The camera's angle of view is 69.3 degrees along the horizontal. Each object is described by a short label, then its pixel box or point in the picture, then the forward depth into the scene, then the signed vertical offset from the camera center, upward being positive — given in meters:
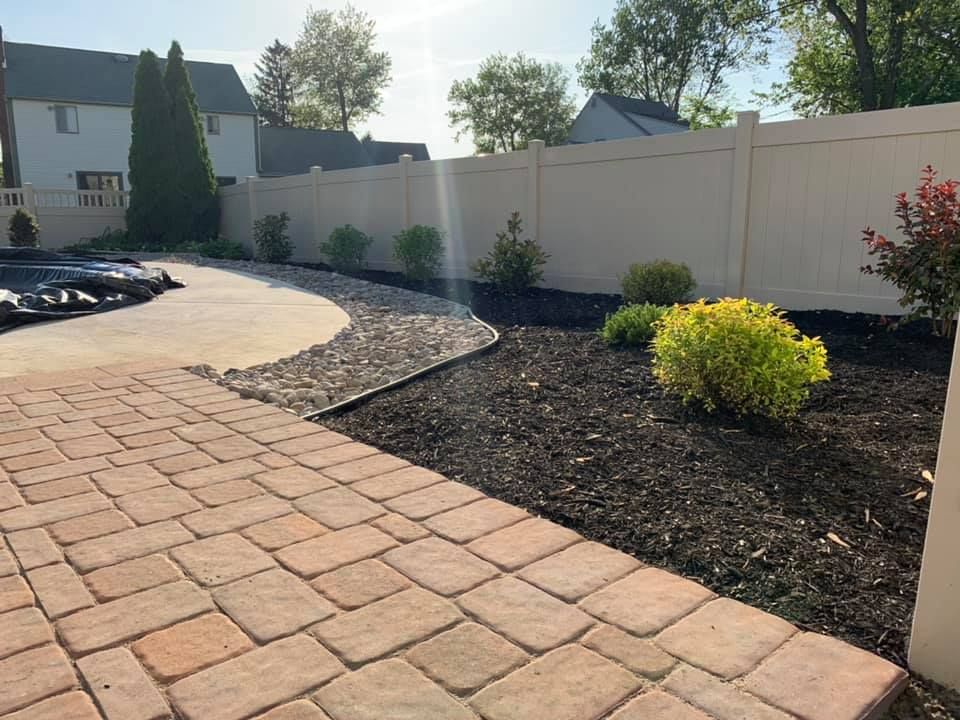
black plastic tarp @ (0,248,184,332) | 7.12 -0.74
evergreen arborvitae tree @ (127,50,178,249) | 18.34 +1.56
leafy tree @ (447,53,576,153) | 40.62 +7.36
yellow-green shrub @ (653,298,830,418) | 3.44 -0.66
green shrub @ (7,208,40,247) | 16.09 -0.17
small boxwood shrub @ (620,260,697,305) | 6.76 -0.55
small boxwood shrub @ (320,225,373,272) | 11.80 -0.40
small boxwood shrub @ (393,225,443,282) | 10.11 -0.38
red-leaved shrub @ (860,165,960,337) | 4.54 -0.20
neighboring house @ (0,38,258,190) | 25.62 +4.02
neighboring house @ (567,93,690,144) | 28.16 +4.34
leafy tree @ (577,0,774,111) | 35.44 +9.07
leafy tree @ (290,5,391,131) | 43.78 +10.08
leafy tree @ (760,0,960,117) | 19.52 +5.25
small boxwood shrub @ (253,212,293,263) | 14.11 -0.31
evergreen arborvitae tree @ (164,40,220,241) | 18.36 +1.48
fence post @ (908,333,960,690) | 1.70 -0.87
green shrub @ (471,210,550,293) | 8.63 -0.48
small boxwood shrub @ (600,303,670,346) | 5.46 -0.78
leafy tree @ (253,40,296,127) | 50.59 +9.81
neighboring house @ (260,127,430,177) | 31.83 +3.43
